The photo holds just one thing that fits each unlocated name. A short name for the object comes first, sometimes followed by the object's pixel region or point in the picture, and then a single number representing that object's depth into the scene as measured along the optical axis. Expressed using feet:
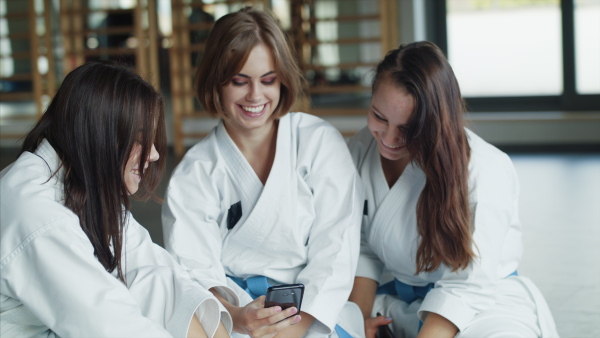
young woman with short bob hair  6.71
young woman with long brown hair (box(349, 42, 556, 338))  6.33
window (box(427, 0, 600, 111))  20.07
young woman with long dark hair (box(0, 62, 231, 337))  4.56
